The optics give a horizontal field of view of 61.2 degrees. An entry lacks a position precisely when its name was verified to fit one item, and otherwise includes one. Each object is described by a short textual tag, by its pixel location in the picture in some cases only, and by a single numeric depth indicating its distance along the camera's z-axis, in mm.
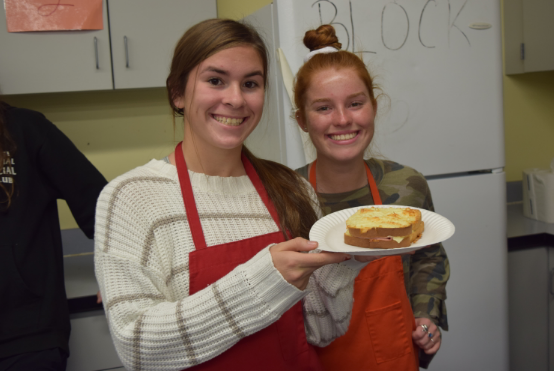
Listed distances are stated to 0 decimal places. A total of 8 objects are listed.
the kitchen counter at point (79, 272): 1505
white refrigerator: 1444
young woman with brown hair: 740
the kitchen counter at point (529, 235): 1899
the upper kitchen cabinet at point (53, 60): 1685
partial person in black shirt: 1201
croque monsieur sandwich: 791
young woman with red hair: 1043
